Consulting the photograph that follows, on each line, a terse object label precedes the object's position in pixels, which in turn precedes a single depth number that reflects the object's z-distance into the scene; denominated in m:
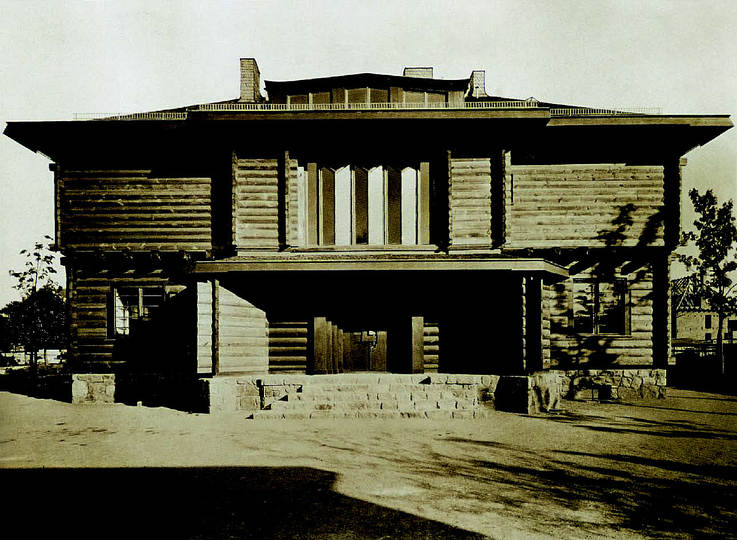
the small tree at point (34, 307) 24.27
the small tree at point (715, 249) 19.55
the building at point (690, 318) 56.78
